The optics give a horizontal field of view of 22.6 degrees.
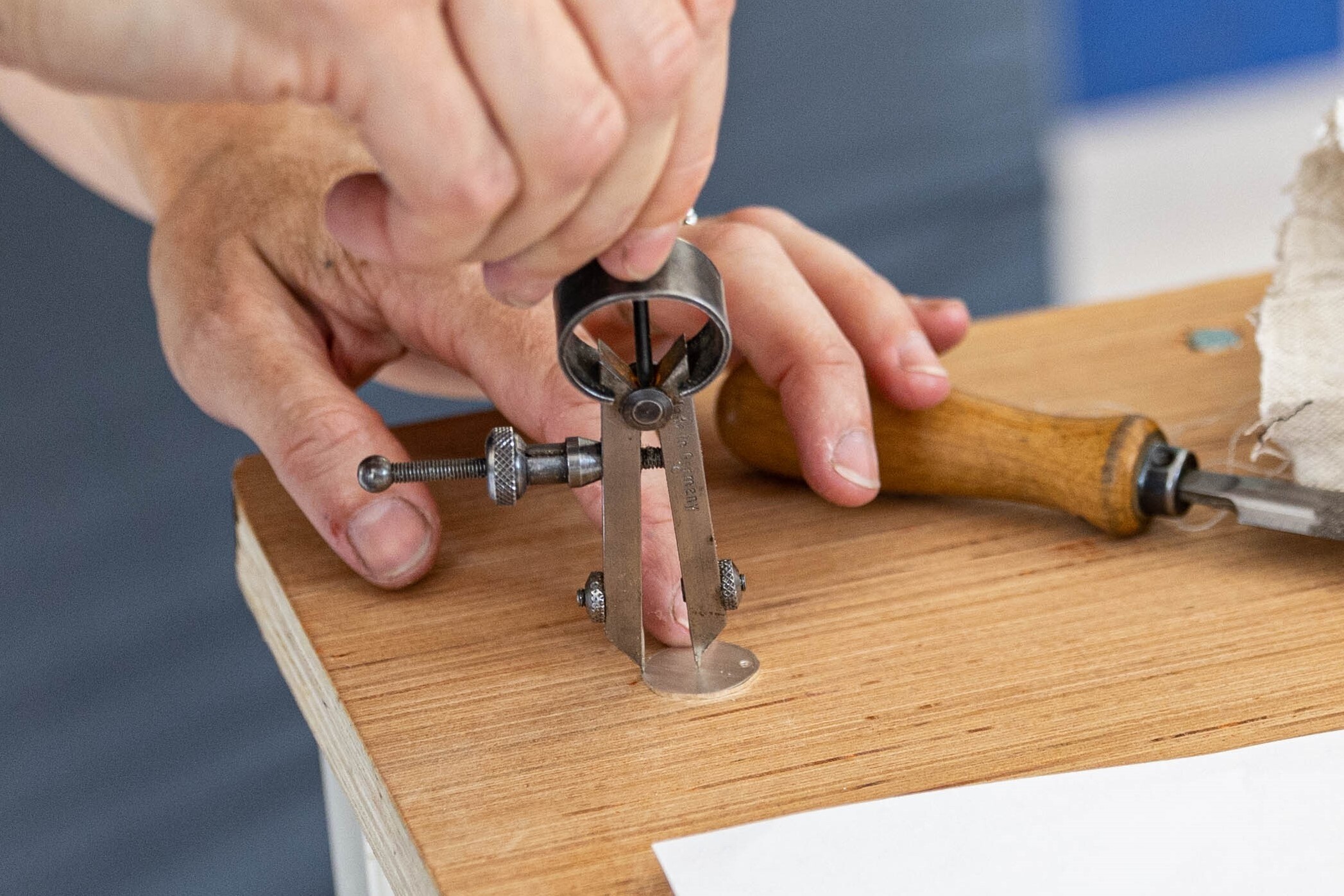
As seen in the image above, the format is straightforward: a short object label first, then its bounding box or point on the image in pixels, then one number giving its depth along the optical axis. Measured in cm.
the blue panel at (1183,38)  365
